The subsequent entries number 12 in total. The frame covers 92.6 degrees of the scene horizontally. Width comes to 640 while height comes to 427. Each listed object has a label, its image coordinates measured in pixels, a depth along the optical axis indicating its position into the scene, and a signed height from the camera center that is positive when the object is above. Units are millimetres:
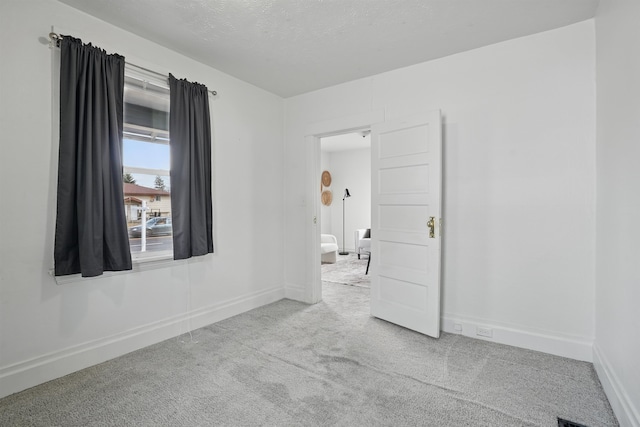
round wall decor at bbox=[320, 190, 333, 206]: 8102 +308
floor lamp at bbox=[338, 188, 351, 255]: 7649 +340
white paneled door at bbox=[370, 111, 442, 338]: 2648 -126
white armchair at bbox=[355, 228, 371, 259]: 6242 -670
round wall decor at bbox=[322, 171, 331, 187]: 7945 +795
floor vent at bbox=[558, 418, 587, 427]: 1595 -1139
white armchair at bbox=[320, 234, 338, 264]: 5993 -800
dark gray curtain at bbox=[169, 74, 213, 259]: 2662 +377
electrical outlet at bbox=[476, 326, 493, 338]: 2618 -1073
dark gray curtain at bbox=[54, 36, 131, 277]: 2027 +317
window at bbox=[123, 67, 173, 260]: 2500 +373
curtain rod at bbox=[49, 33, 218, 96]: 1991 +1128
